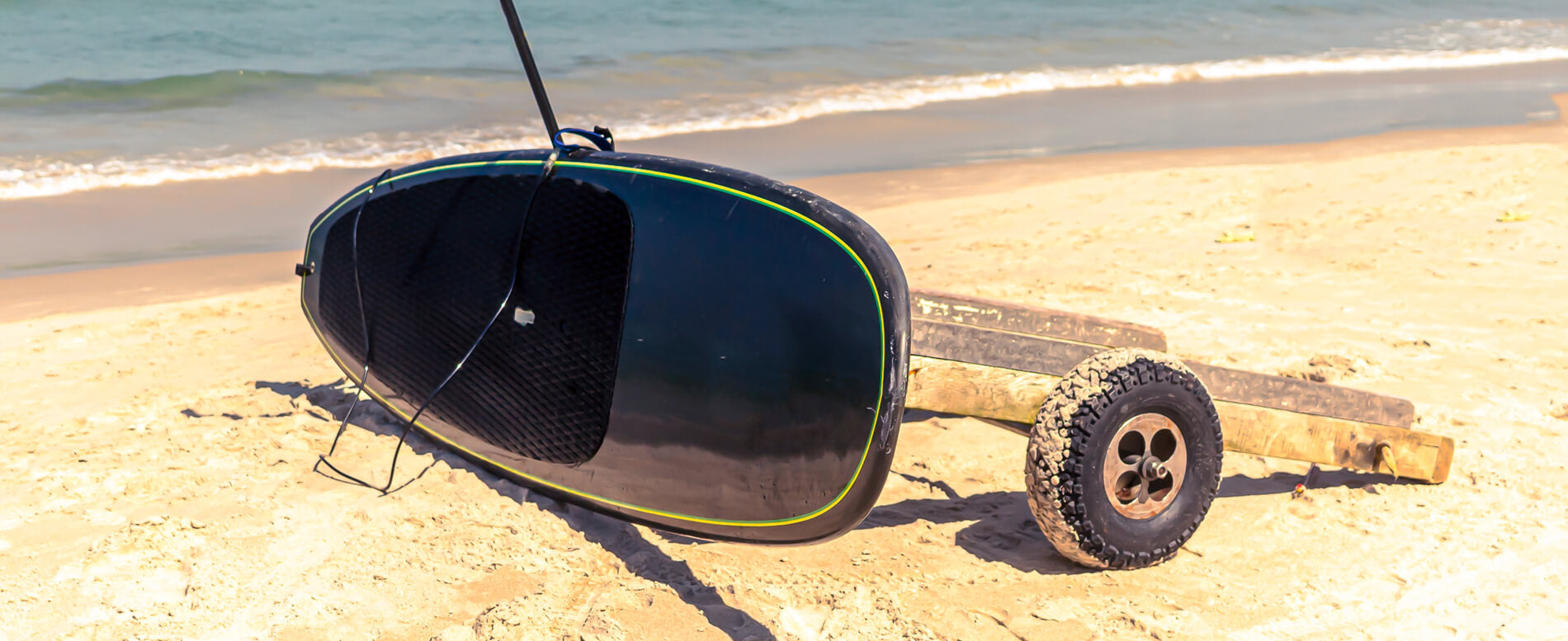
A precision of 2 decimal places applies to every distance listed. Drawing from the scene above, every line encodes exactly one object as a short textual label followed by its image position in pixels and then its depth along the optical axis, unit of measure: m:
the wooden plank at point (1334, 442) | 3.25
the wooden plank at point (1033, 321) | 4.11
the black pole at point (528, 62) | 3.32
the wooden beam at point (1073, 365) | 3.24
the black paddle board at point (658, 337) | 2.73
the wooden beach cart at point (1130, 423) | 2.83
